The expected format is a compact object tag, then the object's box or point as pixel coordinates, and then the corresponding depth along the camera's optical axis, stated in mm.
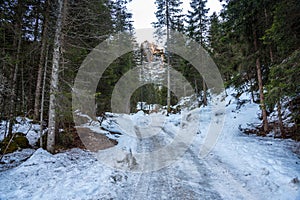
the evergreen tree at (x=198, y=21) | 19844
